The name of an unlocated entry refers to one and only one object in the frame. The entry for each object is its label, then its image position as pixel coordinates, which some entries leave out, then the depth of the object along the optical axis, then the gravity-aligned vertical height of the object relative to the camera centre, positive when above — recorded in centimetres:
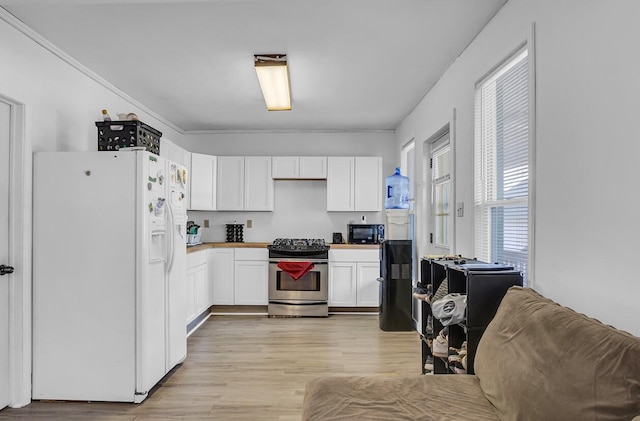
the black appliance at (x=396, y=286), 481 -80
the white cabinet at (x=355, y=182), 589 +49
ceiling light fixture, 336 +120
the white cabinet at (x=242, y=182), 592 +48
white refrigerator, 290 -42
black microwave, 584 -24
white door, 274 -20
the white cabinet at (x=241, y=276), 559 -79
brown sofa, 120 -54
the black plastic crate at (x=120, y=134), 320 +62
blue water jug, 532 +33
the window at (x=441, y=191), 395 +26
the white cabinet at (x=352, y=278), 557 -82
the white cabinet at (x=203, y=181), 543 +47
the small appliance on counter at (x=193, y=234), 542 -24
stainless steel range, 540 -84
